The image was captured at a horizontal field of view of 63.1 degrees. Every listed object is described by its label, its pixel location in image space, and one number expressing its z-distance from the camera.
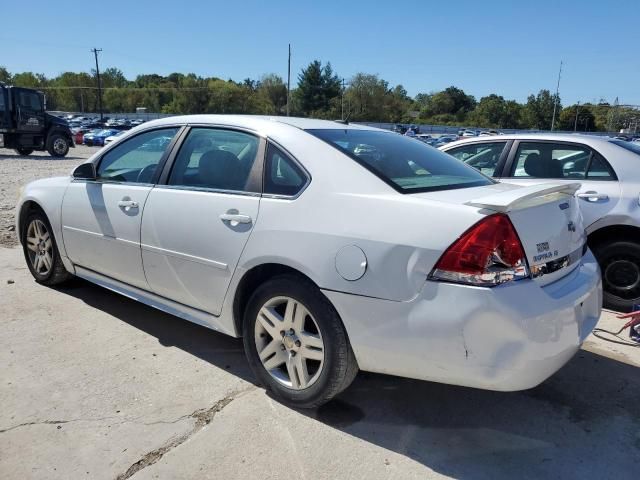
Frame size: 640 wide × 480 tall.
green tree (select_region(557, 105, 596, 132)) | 95.88
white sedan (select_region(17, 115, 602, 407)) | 2.22
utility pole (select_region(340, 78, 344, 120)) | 91.41
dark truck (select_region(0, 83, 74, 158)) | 20.73
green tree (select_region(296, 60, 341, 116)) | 93.19
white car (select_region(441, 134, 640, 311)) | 4.40
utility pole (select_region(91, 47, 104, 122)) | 77.81
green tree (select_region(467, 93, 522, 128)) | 104.00
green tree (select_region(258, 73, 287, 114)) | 103.56
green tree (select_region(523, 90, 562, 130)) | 99.31
